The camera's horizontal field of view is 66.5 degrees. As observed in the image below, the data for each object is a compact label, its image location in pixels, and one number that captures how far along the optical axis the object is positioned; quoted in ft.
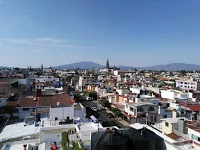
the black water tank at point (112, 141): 26.26
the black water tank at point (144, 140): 28.55
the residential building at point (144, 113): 79.36
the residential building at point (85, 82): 194.61
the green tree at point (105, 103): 111.91
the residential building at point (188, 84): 173.01
